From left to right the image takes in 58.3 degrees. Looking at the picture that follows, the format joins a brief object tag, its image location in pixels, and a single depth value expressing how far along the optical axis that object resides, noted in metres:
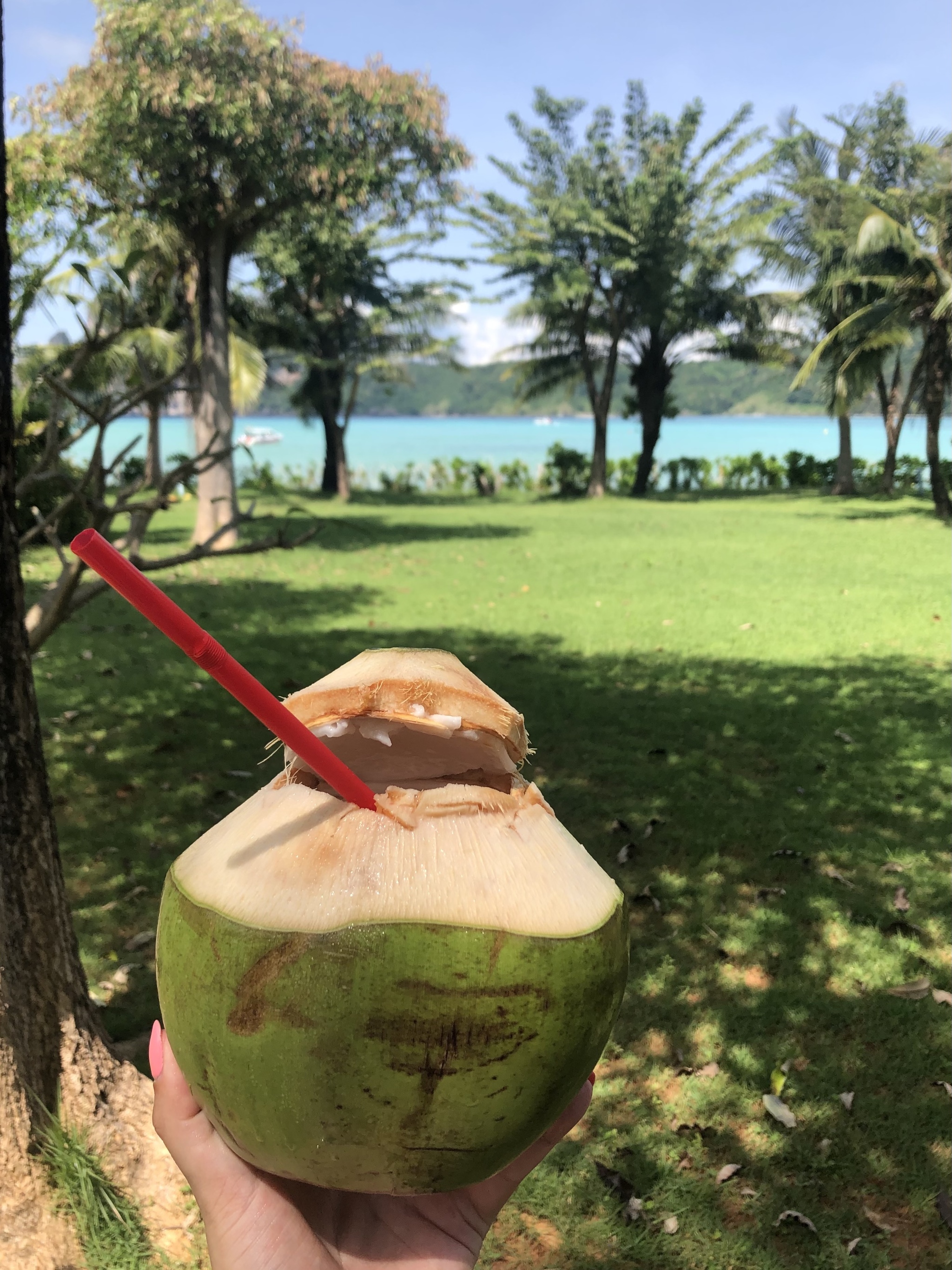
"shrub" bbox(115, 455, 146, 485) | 21.73
